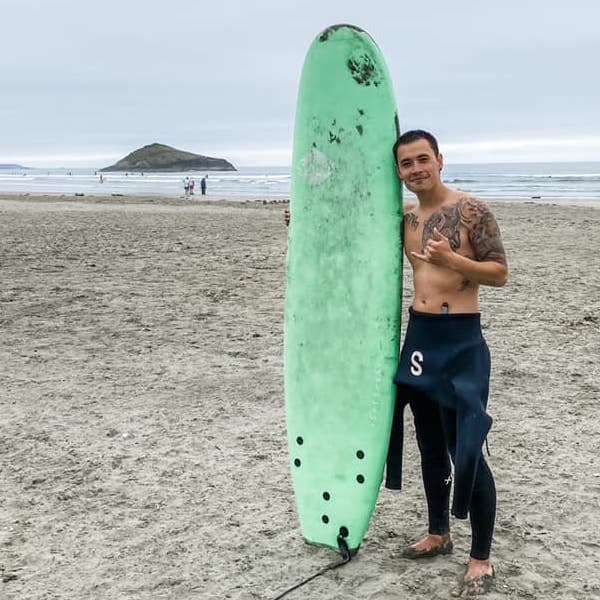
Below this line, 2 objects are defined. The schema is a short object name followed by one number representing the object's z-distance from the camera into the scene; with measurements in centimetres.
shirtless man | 252
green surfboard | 302
